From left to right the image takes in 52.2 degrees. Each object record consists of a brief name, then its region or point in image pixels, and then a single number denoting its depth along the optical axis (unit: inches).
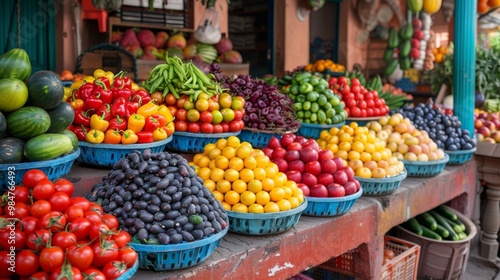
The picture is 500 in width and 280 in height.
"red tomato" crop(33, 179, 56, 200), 73.7
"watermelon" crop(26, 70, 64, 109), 89.2
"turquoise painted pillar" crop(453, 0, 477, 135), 190.9
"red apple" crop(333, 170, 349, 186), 114.5
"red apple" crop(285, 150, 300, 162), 117.8
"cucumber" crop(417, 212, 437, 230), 160.7
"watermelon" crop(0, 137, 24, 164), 82.6
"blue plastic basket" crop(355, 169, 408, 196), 129.3
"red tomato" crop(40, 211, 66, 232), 67.4
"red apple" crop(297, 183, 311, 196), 111.6
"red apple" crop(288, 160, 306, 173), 116.6
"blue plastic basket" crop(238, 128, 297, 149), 138.6
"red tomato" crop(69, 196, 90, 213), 74.8
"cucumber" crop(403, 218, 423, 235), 160.3
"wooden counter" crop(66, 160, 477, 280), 89.9
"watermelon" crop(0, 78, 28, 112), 85.7
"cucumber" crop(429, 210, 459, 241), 159.0
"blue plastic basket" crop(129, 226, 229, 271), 77.8
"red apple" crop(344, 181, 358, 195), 113.4
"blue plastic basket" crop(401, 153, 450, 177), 151.8
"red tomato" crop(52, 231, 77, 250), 66.0
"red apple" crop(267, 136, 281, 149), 123.0
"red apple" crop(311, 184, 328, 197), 111.4
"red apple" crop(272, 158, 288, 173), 117.1
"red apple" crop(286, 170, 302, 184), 114.5
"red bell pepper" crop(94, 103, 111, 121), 106.4
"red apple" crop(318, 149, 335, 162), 117.6
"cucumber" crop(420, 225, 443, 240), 157.4
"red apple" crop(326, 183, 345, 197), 111.2
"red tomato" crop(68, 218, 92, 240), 68.8
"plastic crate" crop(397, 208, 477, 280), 155.6
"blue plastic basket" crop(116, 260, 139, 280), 68.0
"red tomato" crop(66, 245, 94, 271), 64.1
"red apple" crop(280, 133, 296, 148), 123.1
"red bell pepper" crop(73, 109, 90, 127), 106.9
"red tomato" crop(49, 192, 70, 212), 73.1
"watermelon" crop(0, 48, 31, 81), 89.0
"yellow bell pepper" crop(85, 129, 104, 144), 103.7
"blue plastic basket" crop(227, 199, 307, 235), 96.4
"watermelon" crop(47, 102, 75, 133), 92.3
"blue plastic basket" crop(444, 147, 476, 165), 170.3
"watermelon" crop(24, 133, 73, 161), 85.4
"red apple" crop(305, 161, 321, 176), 115.6
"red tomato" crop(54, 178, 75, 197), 77.5
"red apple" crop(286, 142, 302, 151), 120.0
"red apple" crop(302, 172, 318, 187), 113.4
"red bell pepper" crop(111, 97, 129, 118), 107.9
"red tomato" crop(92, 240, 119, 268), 67.4
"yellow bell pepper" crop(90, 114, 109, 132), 104.7
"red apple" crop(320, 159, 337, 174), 115.8
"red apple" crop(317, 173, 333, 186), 113.5
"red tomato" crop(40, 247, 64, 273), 62.9
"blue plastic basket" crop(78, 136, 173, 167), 103.9
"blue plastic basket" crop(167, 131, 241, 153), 123.4
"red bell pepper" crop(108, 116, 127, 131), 106.0
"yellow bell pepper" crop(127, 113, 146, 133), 106.9
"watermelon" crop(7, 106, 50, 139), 86.3
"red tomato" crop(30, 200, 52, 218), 71.0
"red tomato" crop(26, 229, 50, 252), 65.2
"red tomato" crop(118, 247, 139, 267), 70.2
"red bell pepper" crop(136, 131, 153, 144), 107.0
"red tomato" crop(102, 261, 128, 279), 66.6
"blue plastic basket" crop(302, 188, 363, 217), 110.1
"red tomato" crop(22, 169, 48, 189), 76.2
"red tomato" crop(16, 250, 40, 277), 63.6
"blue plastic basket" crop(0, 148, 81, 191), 82.7
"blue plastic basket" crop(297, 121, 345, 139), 157.6
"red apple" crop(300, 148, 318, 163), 117.1
